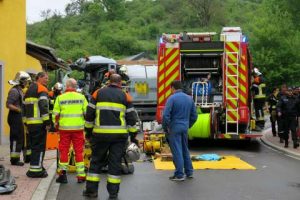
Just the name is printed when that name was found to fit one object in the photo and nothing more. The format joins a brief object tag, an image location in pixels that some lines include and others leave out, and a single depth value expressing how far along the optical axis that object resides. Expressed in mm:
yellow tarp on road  11477
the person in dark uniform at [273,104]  18088
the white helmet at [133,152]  9758
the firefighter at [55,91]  14107
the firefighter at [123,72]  14177
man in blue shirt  10102
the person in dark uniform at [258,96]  16812
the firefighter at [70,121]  9273
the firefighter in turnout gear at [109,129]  8086
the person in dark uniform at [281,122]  15664
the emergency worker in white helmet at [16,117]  11305
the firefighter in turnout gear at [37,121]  9758
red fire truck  14508
